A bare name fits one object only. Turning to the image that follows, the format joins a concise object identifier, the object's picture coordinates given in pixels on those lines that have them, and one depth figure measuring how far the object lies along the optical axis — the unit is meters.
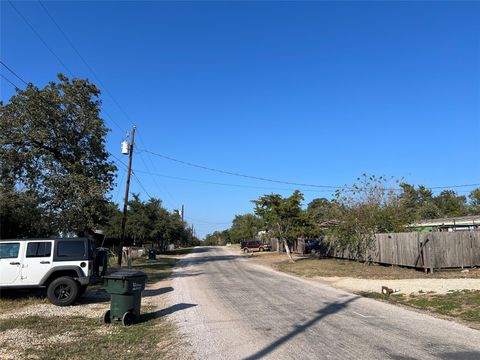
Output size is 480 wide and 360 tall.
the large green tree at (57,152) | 22.19
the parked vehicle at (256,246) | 61.12
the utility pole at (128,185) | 28.24
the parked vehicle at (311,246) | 43.67
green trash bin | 10.40
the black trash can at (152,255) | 43.02
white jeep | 13.28
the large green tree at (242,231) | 86.99
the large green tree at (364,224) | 29.62
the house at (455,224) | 36.12
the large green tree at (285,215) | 33.31
